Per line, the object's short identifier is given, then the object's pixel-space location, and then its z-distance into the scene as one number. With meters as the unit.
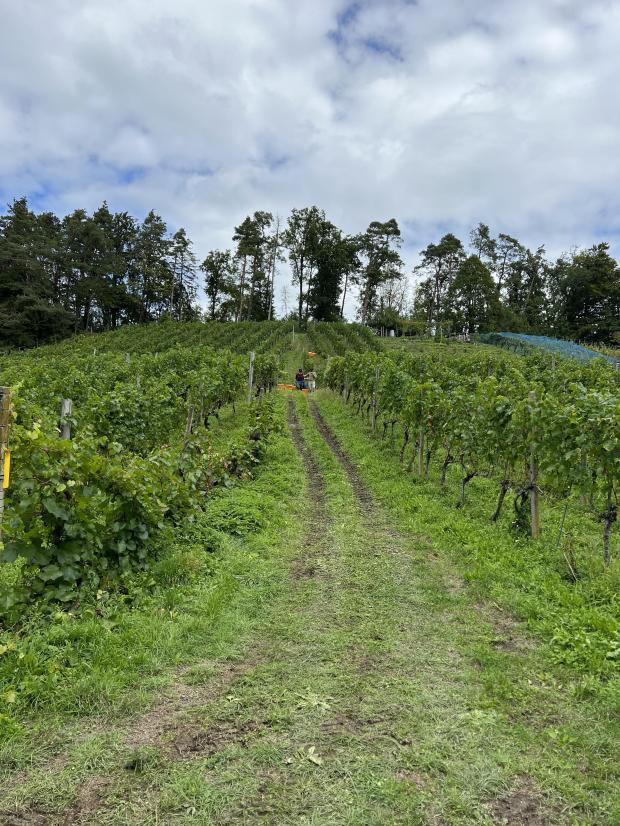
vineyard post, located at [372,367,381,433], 15.77
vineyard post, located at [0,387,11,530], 3.67
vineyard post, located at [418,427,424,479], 10.74
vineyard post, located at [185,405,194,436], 11.65
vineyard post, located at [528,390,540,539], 6.79
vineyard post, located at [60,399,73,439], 5.20
